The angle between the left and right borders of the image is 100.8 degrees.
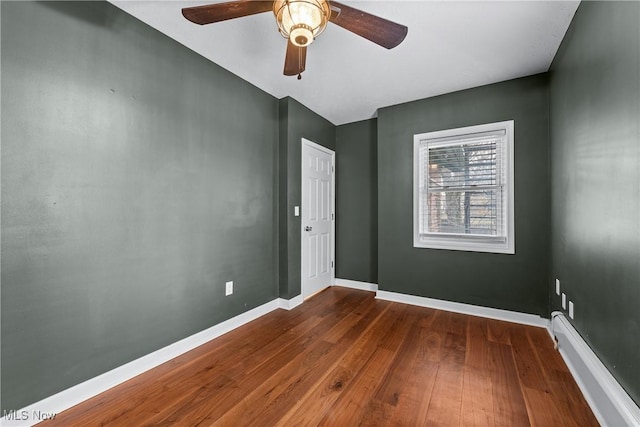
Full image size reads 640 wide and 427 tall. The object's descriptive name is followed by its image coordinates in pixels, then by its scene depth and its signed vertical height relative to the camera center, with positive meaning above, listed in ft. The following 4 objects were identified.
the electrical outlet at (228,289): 8.45 -2.49
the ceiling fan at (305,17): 4.25 +3.36
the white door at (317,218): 11.43 -0.29
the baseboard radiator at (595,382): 4.06 -3.11
